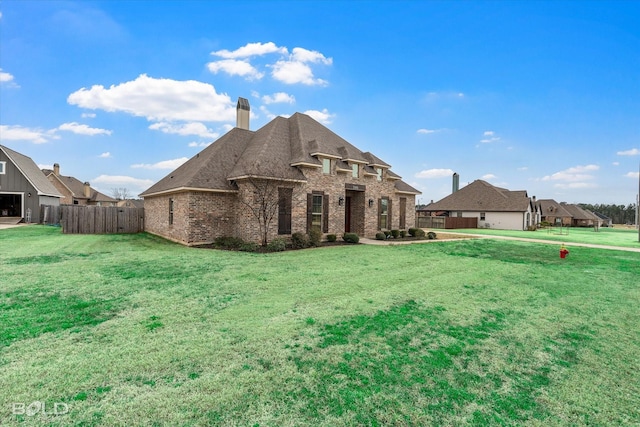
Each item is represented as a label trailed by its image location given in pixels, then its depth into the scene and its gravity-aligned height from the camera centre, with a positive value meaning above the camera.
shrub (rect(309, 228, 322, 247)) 14.66 -1.11
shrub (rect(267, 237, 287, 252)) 13.13 -1.39
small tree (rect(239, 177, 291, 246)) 13.97 +0.60
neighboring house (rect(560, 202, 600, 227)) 55.62 +0.07
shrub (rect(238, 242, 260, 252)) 12.88 -1.45
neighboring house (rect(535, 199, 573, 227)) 55.28 +0.61
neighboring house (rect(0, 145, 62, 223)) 23.83 +2.04
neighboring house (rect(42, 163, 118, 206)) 39.22 +3.18
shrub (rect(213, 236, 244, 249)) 13.61 -1.34
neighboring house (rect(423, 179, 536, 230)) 34.66 +1.39
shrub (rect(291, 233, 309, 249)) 14.19 -1.27
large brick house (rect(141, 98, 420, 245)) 14.10 +1.40
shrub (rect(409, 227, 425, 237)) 20.00 -1.08
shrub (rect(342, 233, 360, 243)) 16.03 -1.23
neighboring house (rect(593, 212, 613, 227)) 63.87 -0.54
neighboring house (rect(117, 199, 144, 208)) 55.88 +2.01
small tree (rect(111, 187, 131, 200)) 78.50 +4.86
